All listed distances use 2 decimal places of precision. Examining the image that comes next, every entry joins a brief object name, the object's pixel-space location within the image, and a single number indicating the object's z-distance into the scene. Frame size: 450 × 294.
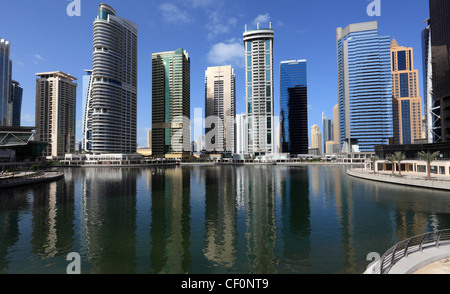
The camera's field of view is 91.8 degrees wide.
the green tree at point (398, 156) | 68.88
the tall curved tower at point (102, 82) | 192.00
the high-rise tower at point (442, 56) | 96.19
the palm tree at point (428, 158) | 57.98
